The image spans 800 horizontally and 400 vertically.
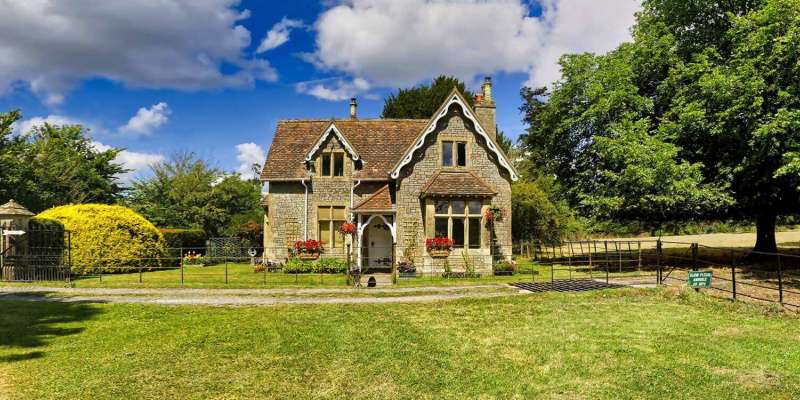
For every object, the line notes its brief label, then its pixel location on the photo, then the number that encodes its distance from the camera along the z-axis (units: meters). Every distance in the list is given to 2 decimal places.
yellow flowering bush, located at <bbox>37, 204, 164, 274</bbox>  23.14
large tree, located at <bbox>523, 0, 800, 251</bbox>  18.73
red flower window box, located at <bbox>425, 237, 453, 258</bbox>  22.34
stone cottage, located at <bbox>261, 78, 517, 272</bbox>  22.86
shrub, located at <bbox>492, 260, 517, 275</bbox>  22.93
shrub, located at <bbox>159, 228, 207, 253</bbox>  30.14
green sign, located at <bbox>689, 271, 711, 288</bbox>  14.36
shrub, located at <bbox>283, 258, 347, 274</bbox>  24.05
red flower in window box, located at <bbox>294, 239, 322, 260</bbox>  24.82
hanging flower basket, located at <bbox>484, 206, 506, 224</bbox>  22.45
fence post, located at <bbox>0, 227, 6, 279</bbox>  19.25
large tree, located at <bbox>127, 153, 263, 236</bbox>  40.50
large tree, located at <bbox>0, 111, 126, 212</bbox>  36.10
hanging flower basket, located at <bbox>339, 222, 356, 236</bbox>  23.31
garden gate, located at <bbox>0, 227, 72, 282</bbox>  19.23
